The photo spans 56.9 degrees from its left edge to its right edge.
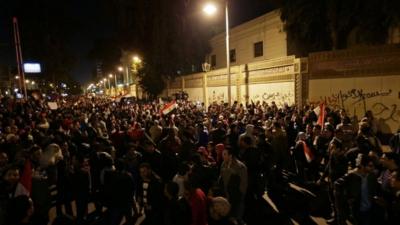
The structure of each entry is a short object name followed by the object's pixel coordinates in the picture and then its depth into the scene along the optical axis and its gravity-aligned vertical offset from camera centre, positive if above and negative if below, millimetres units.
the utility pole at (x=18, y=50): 24219 +2524
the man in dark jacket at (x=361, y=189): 5617 -1737
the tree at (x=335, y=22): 16512 +2679
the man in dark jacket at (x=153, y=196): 5508 -1691
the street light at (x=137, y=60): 38731 +2734
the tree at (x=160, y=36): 34312 +4601
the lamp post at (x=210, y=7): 14950 +3021
